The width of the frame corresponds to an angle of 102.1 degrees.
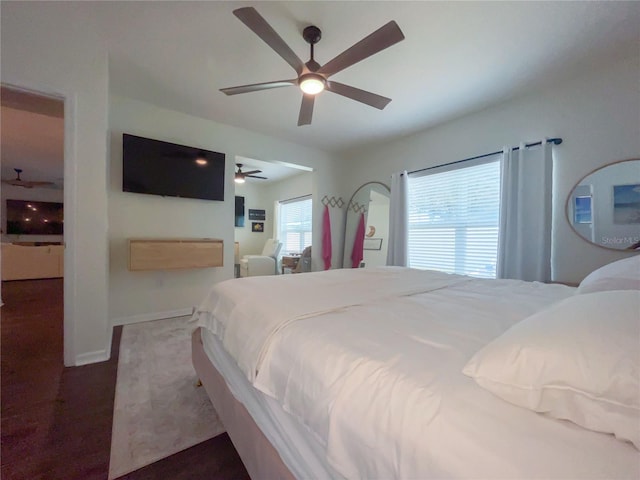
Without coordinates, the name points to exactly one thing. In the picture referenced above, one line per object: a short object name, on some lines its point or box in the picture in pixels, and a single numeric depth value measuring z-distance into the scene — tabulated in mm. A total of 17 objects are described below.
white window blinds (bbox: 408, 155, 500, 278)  2859
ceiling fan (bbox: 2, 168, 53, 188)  5314
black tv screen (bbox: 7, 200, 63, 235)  5980
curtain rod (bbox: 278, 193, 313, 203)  5844
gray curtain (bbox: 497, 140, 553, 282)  2420
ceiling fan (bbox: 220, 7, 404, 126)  1461
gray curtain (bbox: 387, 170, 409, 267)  3576
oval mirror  2051
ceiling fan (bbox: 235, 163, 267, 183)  4698
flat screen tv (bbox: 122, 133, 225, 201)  2873
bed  432
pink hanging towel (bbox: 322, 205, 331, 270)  4441
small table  5327
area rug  1240
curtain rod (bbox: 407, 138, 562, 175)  2422
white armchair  5465
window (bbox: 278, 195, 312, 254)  6027
